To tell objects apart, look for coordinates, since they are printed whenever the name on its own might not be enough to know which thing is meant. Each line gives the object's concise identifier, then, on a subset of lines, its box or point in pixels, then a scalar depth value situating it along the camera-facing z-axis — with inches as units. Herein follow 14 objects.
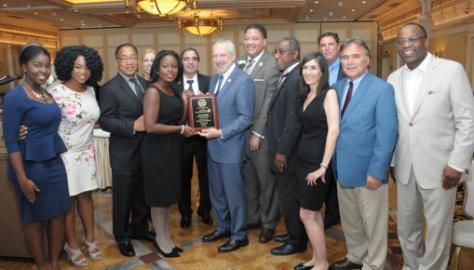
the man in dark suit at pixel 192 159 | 150.9
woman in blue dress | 92.6
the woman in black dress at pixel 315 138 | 96.0
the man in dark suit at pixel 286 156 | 116.0
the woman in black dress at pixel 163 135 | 110.8
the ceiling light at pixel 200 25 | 331.3
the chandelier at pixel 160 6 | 203.3
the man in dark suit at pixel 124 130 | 118.3
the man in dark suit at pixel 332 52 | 136.6
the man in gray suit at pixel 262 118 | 128.6
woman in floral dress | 110.1
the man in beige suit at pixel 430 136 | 87.5
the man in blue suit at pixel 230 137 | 119.5
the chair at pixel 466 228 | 91.1
